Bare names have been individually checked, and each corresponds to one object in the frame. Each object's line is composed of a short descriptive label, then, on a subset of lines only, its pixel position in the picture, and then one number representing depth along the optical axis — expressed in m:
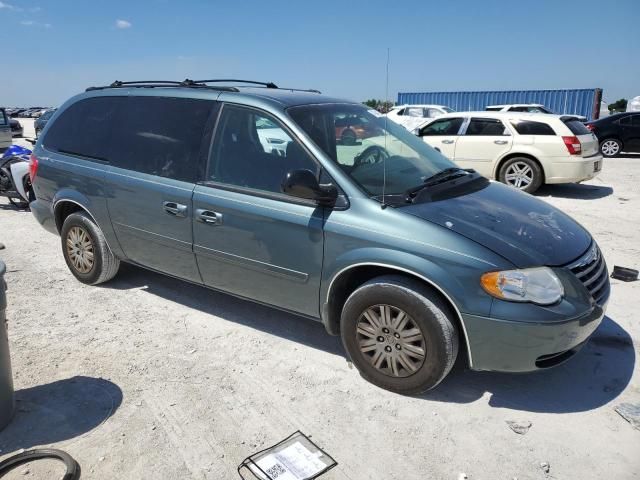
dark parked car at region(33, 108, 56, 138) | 23.71
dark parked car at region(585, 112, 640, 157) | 15.49
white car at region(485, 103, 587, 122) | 20.40
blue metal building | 27.59
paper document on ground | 2.59
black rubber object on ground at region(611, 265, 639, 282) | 5.20
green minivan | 2.92
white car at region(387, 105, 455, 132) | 20.86
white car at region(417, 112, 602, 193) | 9.52
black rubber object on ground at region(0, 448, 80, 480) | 2.57
